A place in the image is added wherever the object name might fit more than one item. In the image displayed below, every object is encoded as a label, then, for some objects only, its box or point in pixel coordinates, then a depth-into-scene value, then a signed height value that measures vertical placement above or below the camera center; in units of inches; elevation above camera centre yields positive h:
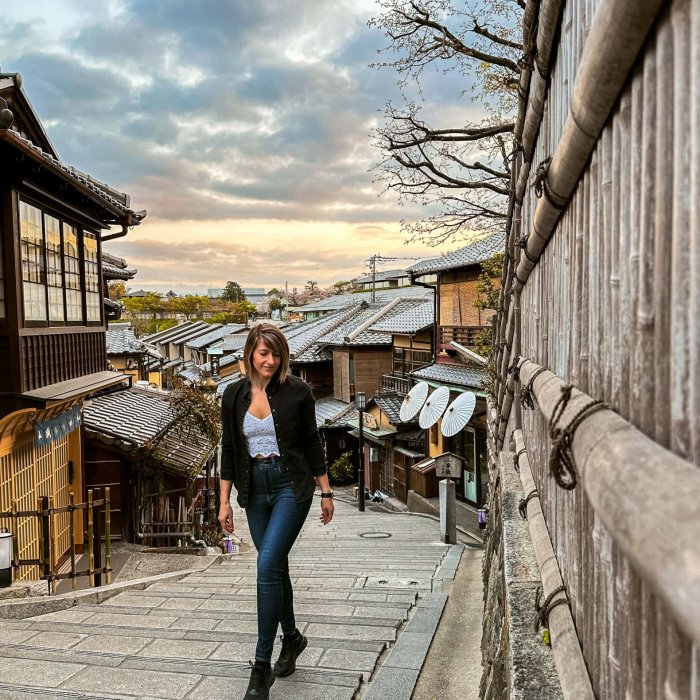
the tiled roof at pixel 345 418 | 1164.5 -172.9
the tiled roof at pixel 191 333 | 2704.2 -35.6
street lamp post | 904.2 -200.1
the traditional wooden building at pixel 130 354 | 1440.7 -64.6
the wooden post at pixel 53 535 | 345.4 -125.2
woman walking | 150.6 -32.6
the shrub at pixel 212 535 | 505.4 -165.8
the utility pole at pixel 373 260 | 1963.5 +187.1
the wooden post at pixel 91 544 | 297.6 -102.8
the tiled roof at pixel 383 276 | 2822.8 +213.4
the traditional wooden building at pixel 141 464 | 474.9 -108.9
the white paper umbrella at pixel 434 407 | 628.4 -86.9
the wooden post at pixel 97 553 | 302.0 -107.7
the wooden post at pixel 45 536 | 282.0 -91.0
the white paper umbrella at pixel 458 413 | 573.0 -85.0
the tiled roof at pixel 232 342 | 2092.8 -60.6
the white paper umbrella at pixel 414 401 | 721.0 -92.5
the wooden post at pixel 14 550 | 278.5 -96.3
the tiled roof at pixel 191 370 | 2072.1 -160.9
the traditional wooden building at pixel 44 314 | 313.6 +7.7
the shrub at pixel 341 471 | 1146.0 -265.4
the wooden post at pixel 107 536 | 305.7 -100.8
